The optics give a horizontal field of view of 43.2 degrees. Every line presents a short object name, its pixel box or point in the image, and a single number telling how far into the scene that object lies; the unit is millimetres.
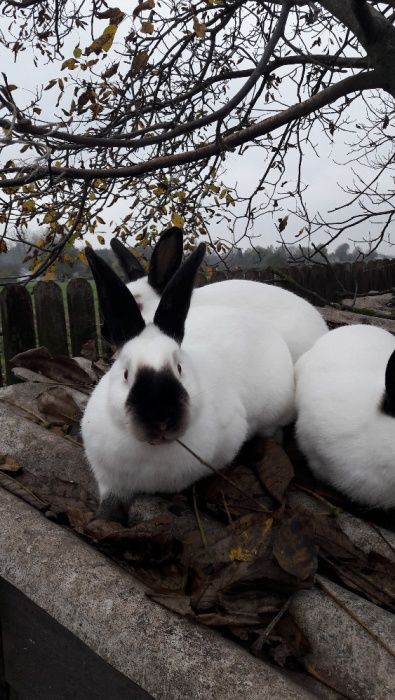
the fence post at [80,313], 1485
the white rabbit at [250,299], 801
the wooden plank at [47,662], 437
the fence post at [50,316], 1410
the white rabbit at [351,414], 574
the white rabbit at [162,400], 466
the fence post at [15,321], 1359
